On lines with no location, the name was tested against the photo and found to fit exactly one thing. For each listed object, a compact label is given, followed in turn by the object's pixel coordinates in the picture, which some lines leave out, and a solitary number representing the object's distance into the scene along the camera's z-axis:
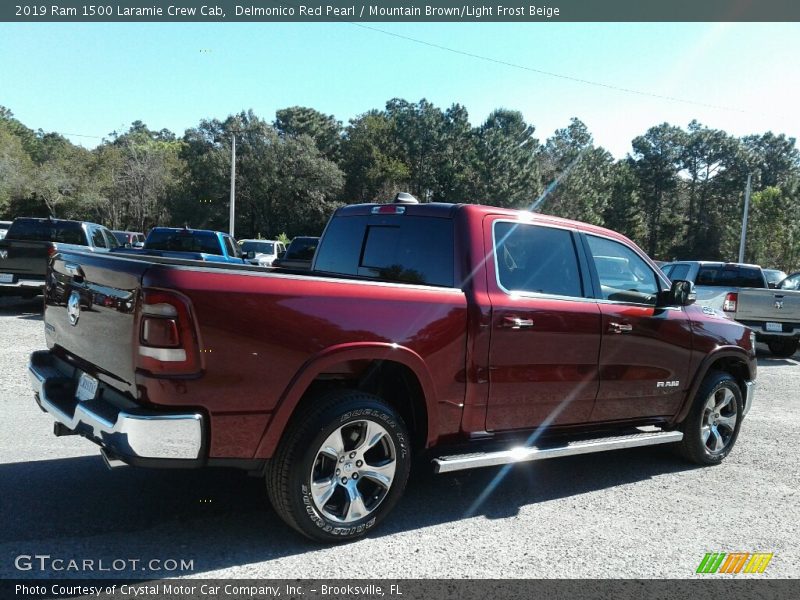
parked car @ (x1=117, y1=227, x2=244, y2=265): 13.39
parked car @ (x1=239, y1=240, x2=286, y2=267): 26.61
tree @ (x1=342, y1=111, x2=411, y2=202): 58.78
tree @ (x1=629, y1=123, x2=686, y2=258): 69.50
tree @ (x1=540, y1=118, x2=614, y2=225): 59.38
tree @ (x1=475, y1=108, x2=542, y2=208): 54.38
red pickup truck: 2.94
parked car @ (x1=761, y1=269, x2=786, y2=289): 24.03
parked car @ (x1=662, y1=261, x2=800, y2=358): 11.53
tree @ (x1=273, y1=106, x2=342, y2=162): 65.44
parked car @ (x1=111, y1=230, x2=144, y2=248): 28.91
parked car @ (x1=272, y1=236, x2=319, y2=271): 14.84
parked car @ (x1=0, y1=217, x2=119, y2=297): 12.04
